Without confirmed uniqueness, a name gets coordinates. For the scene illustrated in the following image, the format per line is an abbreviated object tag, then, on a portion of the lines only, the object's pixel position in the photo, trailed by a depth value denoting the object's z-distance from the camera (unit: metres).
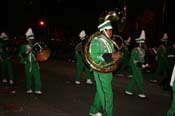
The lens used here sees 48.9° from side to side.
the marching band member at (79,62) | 7.26
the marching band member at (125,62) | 9.27
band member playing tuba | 3.91
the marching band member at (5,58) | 7.21
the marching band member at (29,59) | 5.97
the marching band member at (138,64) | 5.92
